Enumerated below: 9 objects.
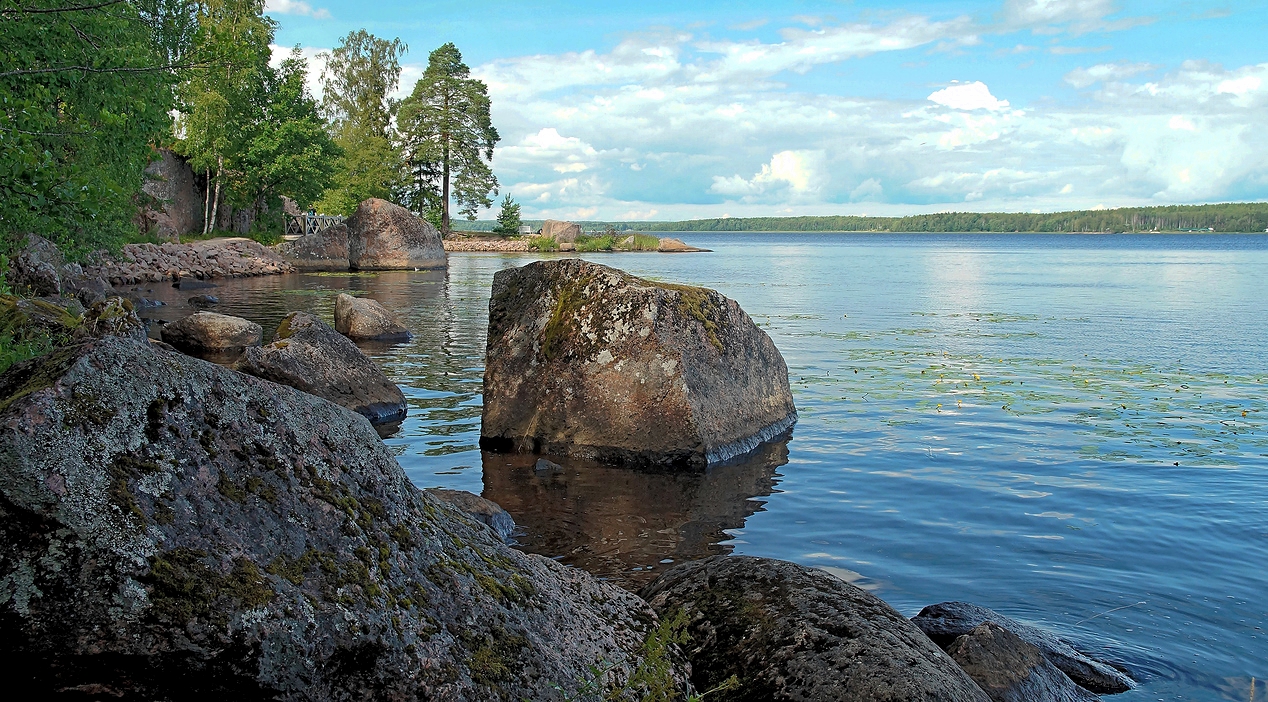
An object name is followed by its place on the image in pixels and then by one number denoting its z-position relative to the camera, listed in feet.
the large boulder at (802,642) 13.43
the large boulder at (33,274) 58.03
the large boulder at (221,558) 8.66
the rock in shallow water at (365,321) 65.21
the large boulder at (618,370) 33.30
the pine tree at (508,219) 280.72
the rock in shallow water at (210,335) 54.70
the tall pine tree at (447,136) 252.01
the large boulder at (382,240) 160.56
